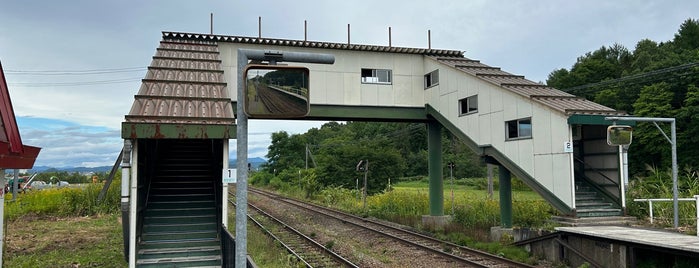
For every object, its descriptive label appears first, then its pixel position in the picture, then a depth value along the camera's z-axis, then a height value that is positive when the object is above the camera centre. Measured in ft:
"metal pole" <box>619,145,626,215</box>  42.06 -2.08
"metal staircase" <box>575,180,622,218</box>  41.15 -4.15
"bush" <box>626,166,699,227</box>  38.62 -4.15
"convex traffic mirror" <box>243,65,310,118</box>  14.62 +2.20
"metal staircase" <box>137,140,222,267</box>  30.40 -3.59
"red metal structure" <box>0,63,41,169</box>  21.76 +1.33
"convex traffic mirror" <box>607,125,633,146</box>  37.81 +1.78
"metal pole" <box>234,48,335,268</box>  15.20 +0.70
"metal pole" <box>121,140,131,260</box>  27.55 -0.92
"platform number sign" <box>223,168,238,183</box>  17.72 -0.47
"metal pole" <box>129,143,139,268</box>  26.08 -2.84
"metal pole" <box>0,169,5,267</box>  22.22 -1.43
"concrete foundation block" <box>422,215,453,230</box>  61.49 -8.00
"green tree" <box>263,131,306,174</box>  207.28 +4.94
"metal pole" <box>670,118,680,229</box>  35.19 -2.13
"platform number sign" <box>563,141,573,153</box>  39.55 +0.93
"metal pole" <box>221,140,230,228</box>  27.40 -1.62
